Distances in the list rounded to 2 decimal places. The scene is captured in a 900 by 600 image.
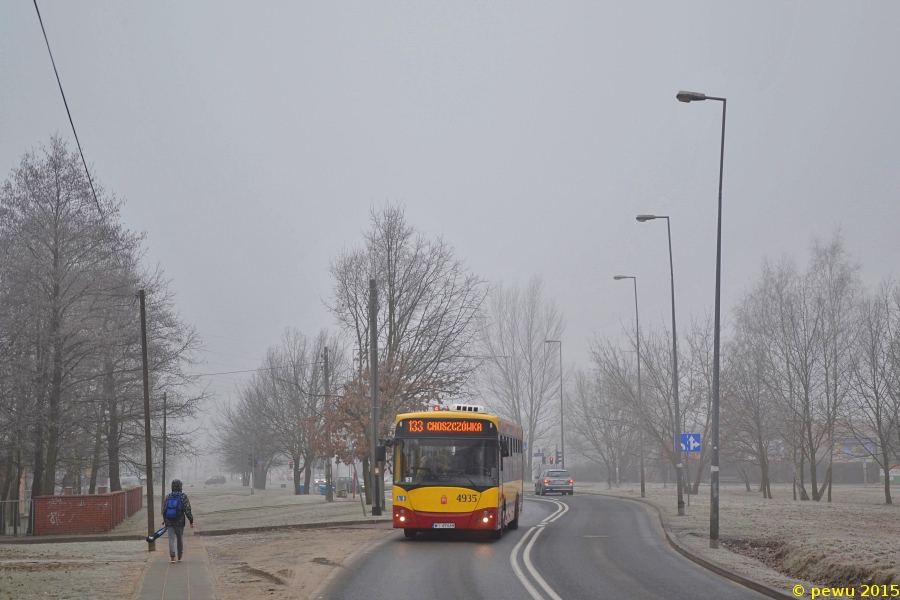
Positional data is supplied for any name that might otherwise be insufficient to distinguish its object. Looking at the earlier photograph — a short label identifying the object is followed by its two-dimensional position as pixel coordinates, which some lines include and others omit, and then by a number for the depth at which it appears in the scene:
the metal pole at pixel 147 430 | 28.31
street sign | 31.61
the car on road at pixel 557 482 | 53.94
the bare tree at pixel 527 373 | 78.69
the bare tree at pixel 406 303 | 43.16
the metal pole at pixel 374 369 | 32.25
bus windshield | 22.06
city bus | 21.88
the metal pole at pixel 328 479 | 44.61
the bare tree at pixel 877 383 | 42.91
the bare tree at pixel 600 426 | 67.56
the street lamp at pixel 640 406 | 45.03
